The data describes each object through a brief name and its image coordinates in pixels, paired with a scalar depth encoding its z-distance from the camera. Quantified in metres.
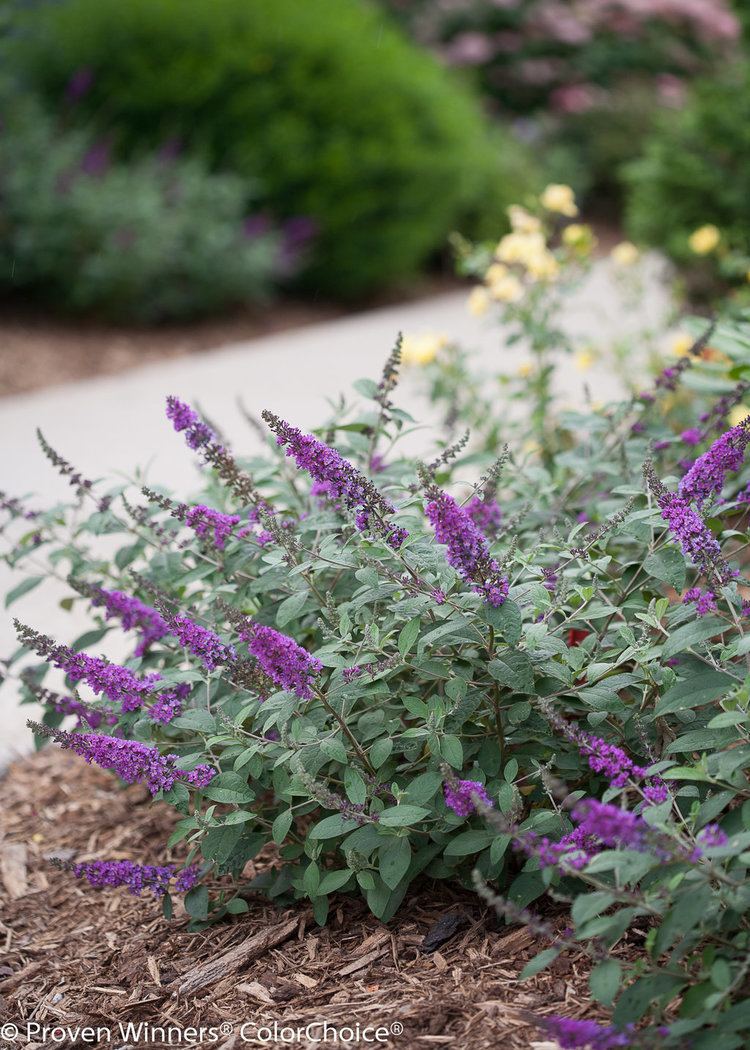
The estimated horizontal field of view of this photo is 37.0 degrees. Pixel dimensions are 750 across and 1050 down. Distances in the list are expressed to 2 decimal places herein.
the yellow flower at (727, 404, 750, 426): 3.35
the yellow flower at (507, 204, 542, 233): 4.55
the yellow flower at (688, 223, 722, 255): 4.95
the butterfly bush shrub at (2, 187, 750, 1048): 1.72
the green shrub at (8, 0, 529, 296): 9.41
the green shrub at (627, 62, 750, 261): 7.59
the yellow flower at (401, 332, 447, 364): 4.01
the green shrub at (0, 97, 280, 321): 7.98
